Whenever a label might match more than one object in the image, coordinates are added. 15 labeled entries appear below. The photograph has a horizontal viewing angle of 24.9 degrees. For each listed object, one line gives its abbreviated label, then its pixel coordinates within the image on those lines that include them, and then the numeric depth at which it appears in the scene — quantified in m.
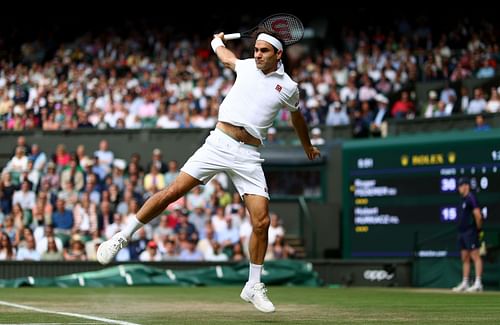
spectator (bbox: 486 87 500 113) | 21.80
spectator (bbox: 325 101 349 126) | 25.33
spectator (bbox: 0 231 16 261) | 21.59
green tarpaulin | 19.33
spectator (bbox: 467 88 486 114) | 22.53
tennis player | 9.50
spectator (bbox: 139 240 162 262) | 21.34
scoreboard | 20.45
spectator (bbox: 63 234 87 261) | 21.41
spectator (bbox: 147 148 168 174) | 24.52
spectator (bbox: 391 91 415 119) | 24.62
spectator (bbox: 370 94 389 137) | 24.28
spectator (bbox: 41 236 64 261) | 21.25
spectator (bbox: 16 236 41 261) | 21.42
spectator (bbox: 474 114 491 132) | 21.00
